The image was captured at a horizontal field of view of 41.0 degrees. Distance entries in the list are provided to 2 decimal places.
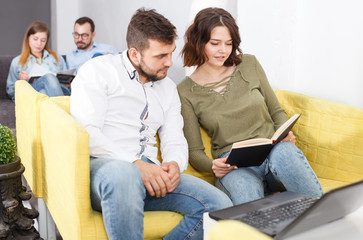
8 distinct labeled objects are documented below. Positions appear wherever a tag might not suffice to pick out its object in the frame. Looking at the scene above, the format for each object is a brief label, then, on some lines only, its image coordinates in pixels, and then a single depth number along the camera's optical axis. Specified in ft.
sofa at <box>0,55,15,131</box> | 11.27
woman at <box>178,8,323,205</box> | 6.51
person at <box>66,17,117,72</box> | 14.00
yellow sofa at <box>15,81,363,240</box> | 5.24
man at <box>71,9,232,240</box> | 5.08
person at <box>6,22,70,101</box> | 12.05
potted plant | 6.63
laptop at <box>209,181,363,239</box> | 3.20
